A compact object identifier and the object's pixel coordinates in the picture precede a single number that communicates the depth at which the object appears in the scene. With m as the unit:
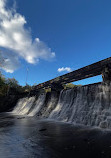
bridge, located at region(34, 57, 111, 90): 11.88
